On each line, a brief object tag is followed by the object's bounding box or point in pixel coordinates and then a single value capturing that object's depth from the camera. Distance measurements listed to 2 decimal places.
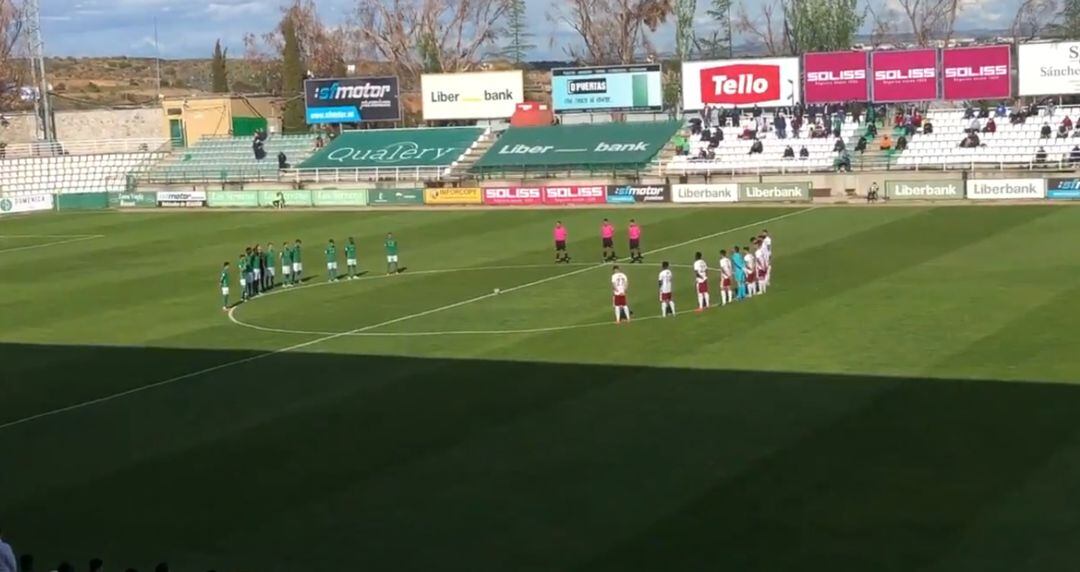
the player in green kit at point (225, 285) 36.91
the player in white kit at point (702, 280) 32.50
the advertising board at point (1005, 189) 55.19
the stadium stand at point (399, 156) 76.38
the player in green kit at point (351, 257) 42.19
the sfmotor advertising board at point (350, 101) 83.88
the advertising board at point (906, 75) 67.94
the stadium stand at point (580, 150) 72.25
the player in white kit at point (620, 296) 31.39
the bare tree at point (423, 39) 115.50
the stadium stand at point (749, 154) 67.56
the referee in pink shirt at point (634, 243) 42.62
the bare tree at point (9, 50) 116.56
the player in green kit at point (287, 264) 41.78
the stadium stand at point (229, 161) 81.38
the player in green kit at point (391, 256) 43.00
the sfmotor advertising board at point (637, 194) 62.94
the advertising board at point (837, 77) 69.12
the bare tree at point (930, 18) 106.44
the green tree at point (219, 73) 120.52
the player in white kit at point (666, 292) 31.83
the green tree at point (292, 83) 97.56
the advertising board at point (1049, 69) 66.31
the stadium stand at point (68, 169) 82.06
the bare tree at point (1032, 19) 98.62
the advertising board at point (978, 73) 67.25
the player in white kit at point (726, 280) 33.31
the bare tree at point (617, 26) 113.12
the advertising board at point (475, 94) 81.88
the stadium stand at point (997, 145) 62.38
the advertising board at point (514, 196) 65.75
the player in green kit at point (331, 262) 41.82
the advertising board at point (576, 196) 64.44
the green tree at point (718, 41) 102.25
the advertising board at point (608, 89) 77.00
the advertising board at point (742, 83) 71.50
